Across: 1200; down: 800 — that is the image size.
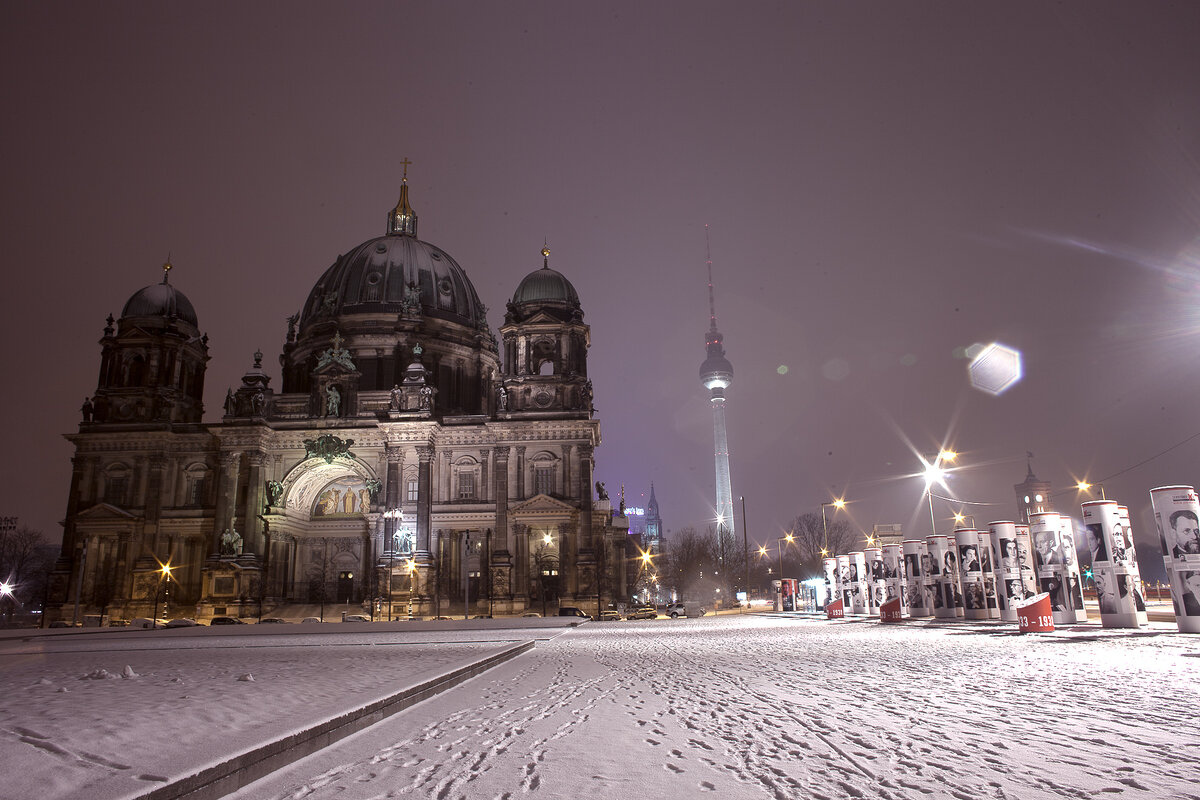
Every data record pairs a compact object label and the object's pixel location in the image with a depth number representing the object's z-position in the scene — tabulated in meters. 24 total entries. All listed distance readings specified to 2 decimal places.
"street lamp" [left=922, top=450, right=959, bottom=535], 46.44
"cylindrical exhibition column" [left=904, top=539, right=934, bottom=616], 32.97
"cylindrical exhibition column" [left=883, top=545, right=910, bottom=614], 34.69
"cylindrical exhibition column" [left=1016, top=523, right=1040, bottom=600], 26.62
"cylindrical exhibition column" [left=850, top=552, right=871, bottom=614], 40.38
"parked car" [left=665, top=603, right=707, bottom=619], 59.34
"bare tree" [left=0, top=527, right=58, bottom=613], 95.88
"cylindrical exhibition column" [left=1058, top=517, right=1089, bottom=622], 25.08
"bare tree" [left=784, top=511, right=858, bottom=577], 102.44
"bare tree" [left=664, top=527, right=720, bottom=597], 100.81
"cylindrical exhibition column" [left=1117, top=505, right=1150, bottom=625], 22.78
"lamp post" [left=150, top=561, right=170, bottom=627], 58.09
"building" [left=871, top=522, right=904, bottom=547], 48.62
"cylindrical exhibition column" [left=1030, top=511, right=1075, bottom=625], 25.02
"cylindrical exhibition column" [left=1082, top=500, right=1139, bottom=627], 22.78
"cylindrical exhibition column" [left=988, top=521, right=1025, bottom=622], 26.72
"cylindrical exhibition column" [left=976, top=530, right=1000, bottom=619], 29.94
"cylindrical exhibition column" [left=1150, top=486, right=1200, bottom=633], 20.62
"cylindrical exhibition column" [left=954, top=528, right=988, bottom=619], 29.53
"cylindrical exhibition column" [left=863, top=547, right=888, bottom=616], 37.84
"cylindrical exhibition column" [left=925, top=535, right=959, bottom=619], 31.64
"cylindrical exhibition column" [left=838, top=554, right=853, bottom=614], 41.95
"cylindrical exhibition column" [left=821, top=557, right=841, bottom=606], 43.00
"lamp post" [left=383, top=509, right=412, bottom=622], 54.16
